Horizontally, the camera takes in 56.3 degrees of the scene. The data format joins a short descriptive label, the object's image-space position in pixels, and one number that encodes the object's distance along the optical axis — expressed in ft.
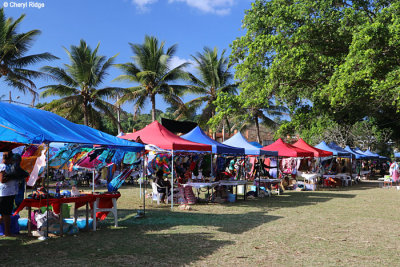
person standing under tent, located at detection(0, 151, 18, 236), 20.74
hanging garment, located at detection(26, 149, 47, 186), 24.36
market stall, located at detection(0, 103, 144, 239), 20.88
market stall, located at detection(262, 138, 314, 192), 56.80
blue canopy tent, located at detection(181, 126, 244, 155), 41.55
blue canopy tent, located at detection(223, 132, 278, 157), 47.80
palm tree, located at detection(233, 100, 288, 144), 113.23
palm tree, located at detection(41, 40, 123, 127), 83.61
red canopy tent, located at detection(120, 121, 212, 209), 36.29
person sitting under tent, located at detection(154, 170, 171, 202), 39.01
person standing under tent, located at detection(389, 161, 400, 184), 68.55
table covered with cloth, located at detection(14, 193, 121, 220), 22.07
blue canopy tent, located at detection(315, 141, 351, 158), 74.00
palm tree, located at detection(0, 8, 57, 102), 65.92
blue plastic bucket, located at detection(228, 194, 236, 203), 43.27
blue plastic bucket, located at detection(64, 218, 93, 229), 24.87
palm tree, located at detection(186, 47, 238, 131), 101.91
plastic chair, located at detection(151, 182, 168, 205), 38.91
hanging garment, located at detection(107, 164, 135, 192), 27.49
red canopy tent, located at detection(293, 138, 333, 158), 63.30
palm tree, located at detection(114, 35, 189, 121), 89.20
